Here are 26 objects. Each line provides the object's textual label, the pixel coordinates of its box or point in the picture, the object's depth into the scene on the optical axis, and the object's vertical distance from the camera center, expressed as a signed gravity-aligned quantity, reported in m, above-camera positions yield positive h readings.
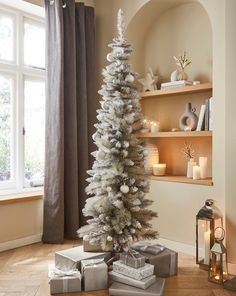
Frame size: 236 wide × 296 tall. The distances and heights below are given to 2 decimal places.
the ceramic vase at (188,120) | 3.47 +0.29
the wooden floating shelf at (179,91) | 3.27 +0.58
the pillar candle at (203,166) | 3.39 -0.18
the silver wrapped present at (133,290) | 2.34 -0.98
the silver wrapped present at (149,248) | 2.82 -0.83
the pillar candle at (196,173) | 3.35 -0.24
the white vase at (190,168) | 3.47 -0.20
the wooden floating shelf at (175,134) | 3.22 +0.14
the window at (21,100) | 3.70 +0.55
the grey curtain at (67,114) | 3.63 +0.38
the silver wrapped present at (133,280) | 2.40 -0.95
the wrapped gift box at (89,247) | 2.85 -0.82
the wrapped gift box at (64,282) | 2.45 -0.95
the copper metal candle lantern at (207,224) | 2.88 -0.66
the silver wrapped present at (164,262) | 2.73 -0.92
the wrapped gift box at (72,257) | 2.66 -0.86
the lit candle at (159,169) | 3.71 -0.22
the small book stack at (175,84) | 3.44 +0.65
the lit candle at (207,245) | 2.89 -0.82
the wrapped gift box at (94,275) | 2.50 -0.93
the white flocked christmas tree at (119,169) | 2.83 -0.17
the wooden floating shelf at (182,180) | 3.18 -0.31
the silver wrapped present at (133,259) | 2.51 -0.82
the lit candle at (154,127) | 3.79 +0.23
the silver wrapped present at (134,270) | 2.45 -0.89
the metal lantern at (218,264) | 2.63 -0.90
